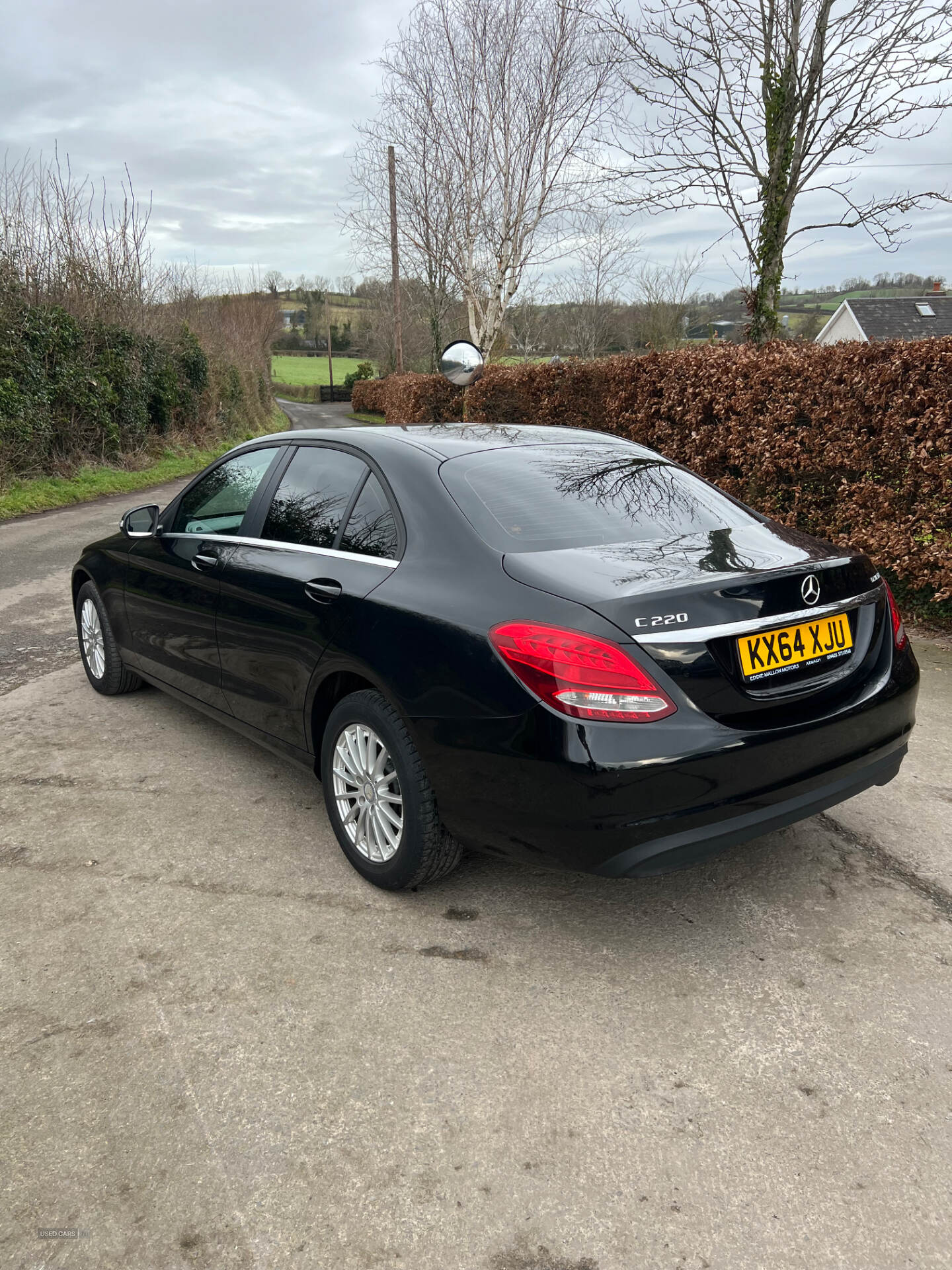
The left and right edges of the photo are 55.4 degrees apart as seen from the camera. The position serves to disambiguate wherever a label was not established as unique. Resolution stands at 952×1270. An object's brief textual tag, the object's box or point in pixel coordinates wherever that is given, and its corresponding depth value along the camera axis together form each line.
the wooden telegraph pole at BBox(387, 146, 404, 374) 27.58
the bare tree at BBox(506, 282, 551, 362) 33.22
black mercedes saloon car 2.42
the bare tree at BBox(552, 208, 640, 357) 37.06
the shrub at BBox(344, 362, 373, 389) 57.03
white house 42.06
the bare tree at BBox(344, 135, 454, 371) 26.16
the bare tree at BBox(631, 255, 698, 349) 35.38
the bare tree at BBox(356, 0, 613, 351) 24.33
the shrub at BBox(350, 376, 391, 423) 42.91
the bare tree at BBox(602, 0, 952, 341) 9.27
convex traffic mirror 10.76
